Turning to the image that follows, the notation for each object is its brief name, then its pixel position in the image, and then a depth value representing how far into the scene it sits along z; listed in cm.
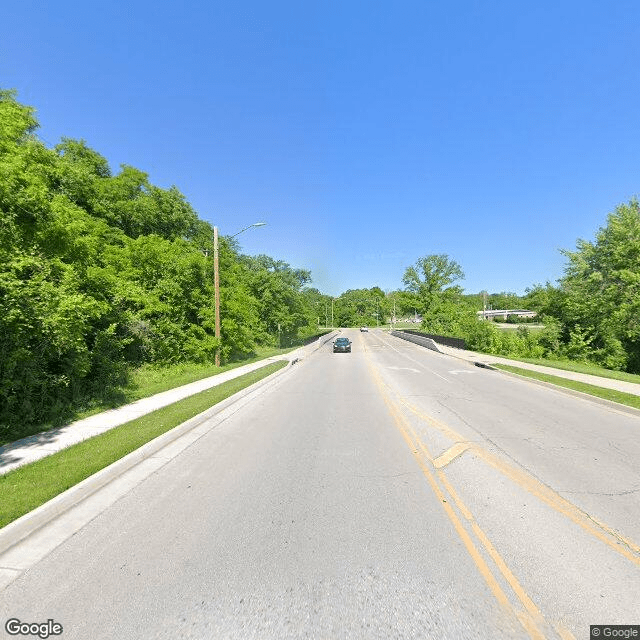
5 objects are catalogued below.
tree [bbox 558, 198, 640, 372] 2503
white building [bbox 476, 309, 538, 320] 13575
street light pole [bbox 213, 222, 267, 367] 1861
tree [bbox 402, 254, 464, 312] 8062
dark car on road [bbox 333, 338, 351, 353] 3253
